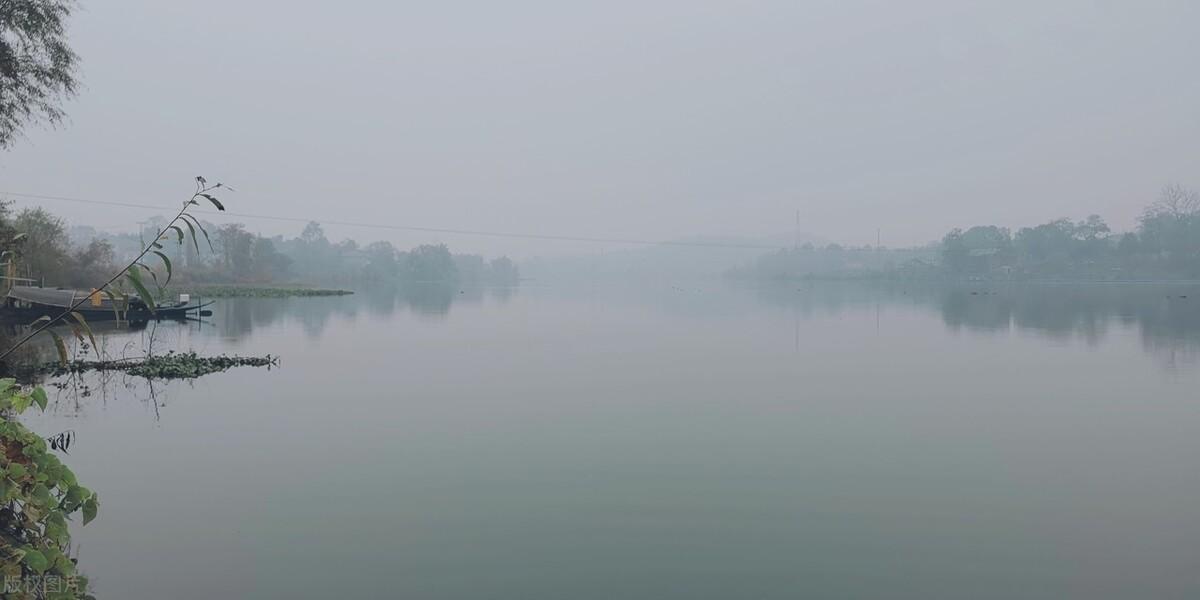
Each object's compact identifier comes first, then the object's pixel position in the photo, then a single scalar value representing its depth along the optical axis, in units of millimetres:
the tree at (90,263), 43531
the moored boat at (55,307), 27766
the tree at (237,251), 85875
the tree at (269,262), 90625
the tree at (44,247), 36031
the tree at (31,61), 16297
